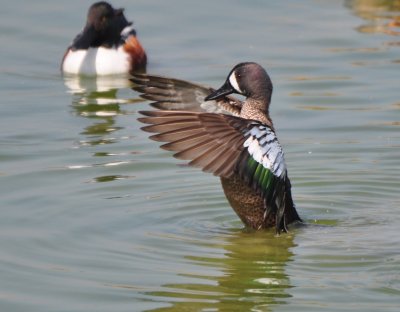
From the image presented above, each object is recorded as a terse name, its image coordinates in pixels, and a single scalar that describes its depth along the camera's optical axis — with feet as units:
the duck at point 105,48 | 93.50
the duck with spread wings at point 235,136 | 51.11
